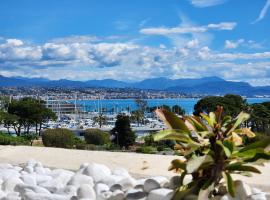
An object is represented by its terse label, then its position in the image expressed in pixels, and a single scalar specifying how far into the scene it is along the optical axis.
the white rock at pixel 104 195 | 3.74
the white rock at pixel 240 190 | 3.21
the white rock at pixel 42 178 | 4.47
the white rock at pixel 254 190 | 3.59
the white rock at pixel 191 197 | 3.12
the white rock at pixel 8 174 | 4.87
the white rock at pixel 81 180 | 4.16
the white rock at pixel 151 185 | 3.56
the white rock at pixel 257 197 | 3.28
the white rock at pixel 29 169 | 5.14
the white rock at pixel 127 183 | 3.86
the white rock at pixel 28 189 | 4.04
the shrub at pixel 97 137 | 33.84
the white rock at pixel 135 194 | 3.50
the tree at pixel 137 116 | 94.69
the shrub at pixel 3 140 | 13.74
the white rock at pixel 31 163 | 5.50
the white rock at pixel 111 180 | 4.12
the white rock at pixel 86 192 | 3.78
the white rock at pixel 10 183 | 4.42
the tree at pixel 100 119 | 92.19
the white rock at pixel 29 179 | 4.40
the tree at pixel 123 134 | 44.71
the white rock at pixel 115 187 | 3.88
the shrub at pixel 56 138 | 21.17
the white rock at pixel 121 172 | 4.57
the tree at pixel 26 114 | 60.27
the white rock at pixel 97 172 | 4.29
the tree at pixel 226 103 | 62.22
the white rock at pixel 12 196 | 4.09
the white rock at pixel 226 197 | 3.15
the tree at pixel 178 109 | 92.12
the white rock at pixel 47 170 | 5.08
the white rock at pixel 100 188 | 3.89
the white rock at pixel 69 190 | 3.97
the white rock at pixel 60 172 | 4.70
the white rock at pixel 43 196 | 3.83
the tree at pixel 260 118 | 59.22
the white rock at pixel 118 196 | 3.60
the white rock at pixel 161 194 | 3.27
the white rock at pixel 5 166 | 5.61
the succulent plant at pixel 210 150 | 3.12
